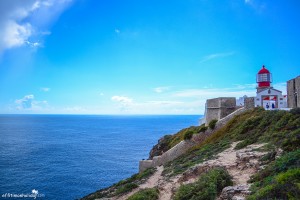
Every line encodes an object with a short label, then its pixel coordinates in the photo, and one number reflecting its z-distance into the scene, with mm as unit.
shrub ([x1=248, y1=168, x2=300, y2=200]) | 6219
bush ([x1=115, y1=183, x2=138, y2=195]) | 14547
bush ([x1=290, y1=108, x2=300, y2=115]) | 17819
